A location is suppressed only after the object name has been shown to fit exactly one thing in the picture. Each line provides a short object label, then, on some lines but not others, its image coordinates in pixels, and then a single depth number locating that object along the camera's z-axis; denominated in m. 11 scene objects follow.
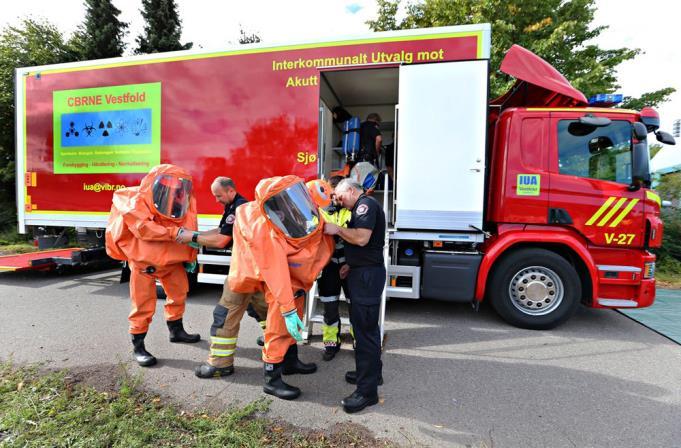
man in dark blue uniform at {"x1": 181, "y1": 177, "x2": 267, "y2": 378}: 2.87
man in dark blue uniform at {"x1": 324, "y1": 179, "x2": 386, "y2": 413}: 2.48
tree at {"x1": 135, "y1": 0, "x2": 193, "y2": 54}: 16.52
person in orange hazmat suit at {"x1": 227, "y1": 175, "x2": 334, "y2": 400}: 2.44
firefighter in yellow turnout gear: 3.29
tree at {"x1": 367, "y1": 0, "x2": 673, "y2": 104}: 9.91
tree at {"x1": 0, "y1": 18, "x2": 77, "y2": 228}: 12.97
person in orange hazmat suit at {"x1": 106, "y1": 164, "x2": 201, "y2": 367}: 2.99
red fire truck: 3.87
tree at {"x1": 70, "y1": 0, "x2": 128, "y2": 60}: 15.58
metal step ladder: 3.64
